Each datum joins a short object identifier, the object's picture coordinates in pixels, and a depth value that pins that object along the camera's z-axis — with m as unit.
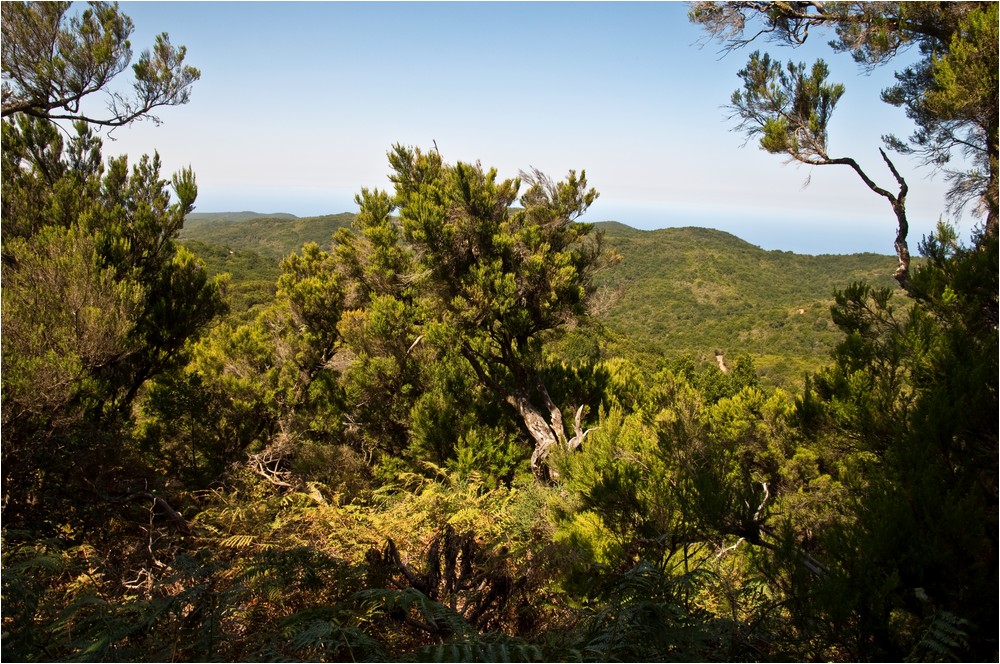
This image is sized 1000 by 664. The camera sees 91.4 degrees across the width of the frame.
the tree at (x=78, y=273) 4.82
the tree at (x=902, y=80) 4.04
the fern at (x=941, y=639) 2.17
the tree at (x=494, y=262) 8.18
